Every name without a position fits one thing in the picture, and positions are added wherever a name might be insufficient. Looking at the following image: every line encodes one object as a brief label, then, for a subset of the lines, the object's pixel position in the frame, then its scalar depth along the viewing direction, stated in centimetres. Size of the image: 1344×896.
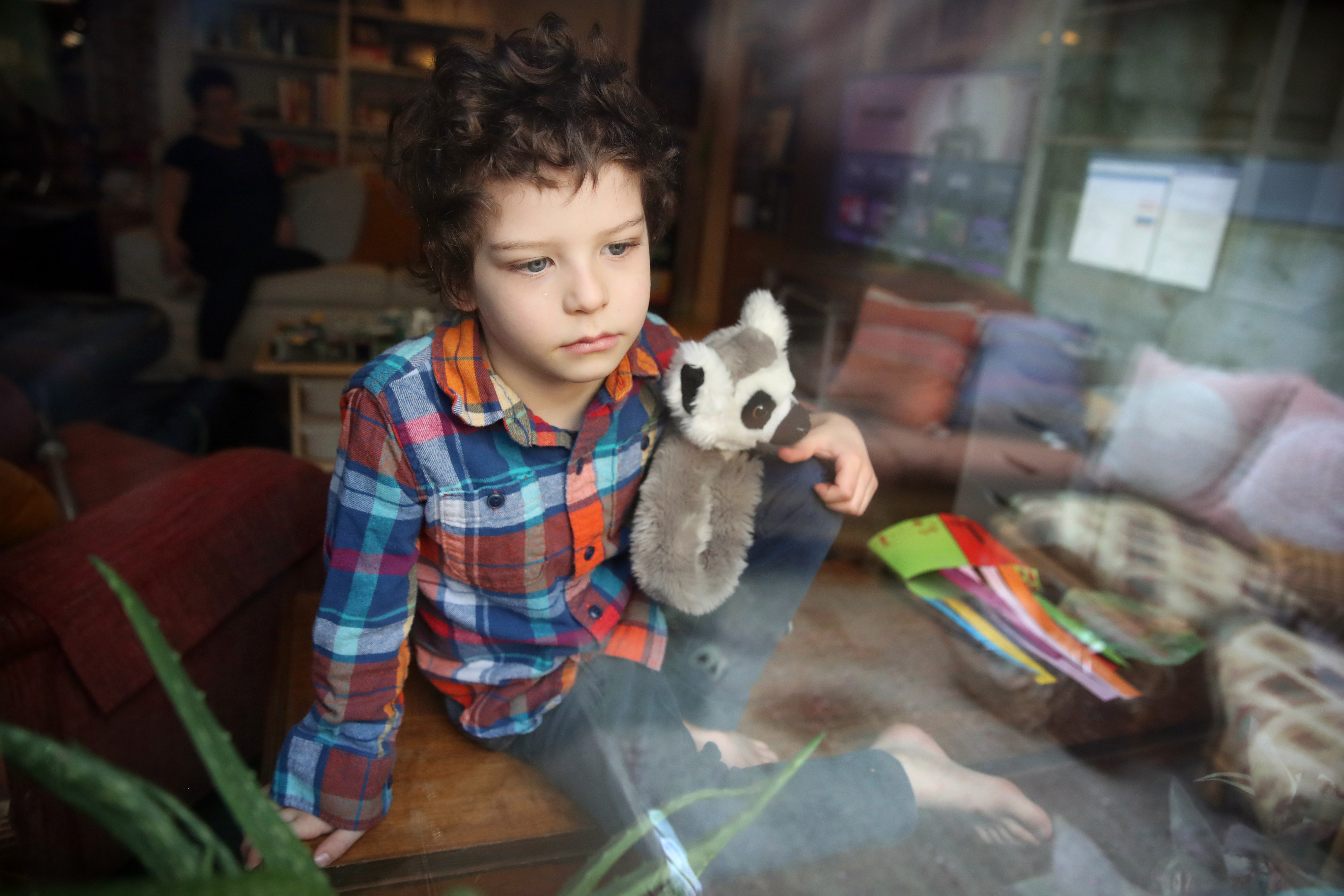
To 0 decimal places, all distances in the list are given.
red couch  45
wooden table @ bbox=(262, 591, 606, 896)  40
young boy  45
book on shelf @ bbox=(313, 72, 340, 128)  318
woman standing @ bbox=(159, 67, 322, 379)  212
